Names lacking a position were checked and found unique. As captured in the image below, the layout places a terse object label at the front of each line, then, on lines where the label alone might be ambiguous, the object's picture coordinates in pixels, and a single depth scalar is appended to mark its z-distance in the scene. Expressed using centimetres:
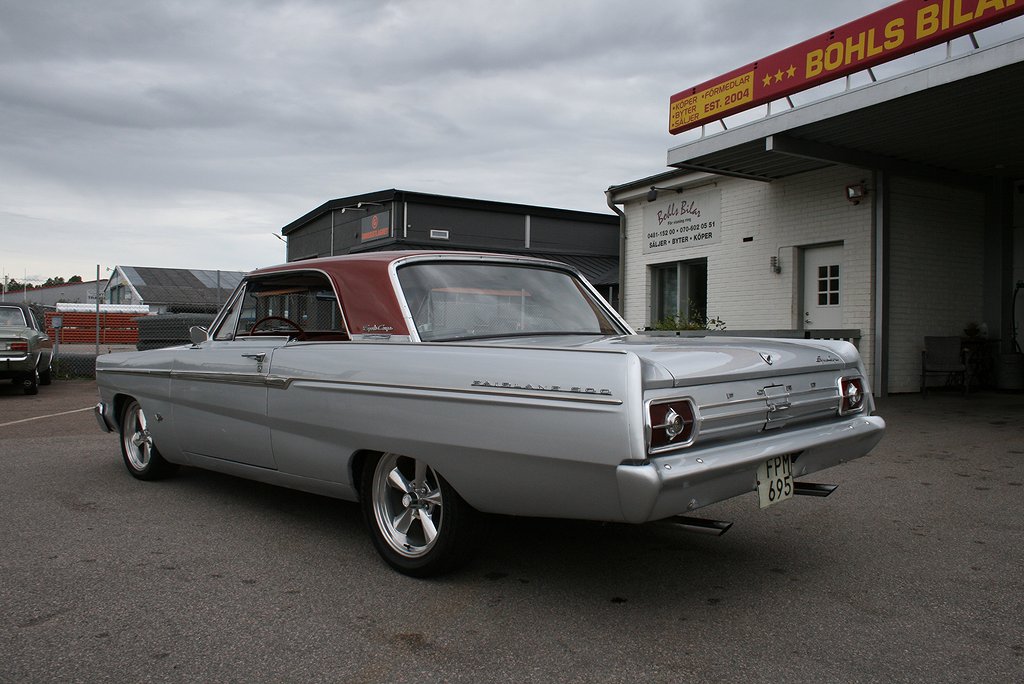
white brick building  1125
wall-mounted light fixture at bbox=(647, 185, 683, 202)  1462
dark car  1246
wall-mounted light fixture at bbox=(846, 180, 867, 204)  1112
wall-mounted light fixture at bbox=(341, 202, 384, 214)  2531
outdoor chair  1135
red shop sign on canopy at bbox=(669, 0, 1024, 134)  801
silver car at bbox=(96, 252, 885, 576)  283
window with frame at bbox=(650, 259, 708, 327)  1445
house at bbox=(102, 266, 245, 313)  4566
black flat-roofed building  2444
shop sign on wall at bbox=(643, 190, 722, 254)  1379
